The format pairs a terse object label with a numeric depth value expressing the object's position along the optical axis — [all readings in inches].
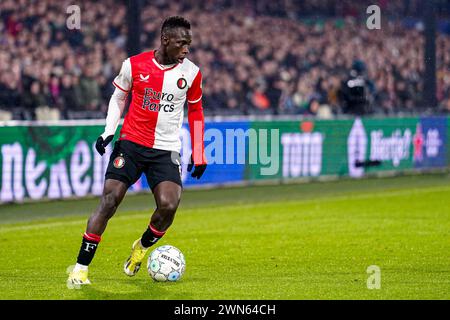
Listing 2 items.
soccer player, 681.6
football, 693.3
